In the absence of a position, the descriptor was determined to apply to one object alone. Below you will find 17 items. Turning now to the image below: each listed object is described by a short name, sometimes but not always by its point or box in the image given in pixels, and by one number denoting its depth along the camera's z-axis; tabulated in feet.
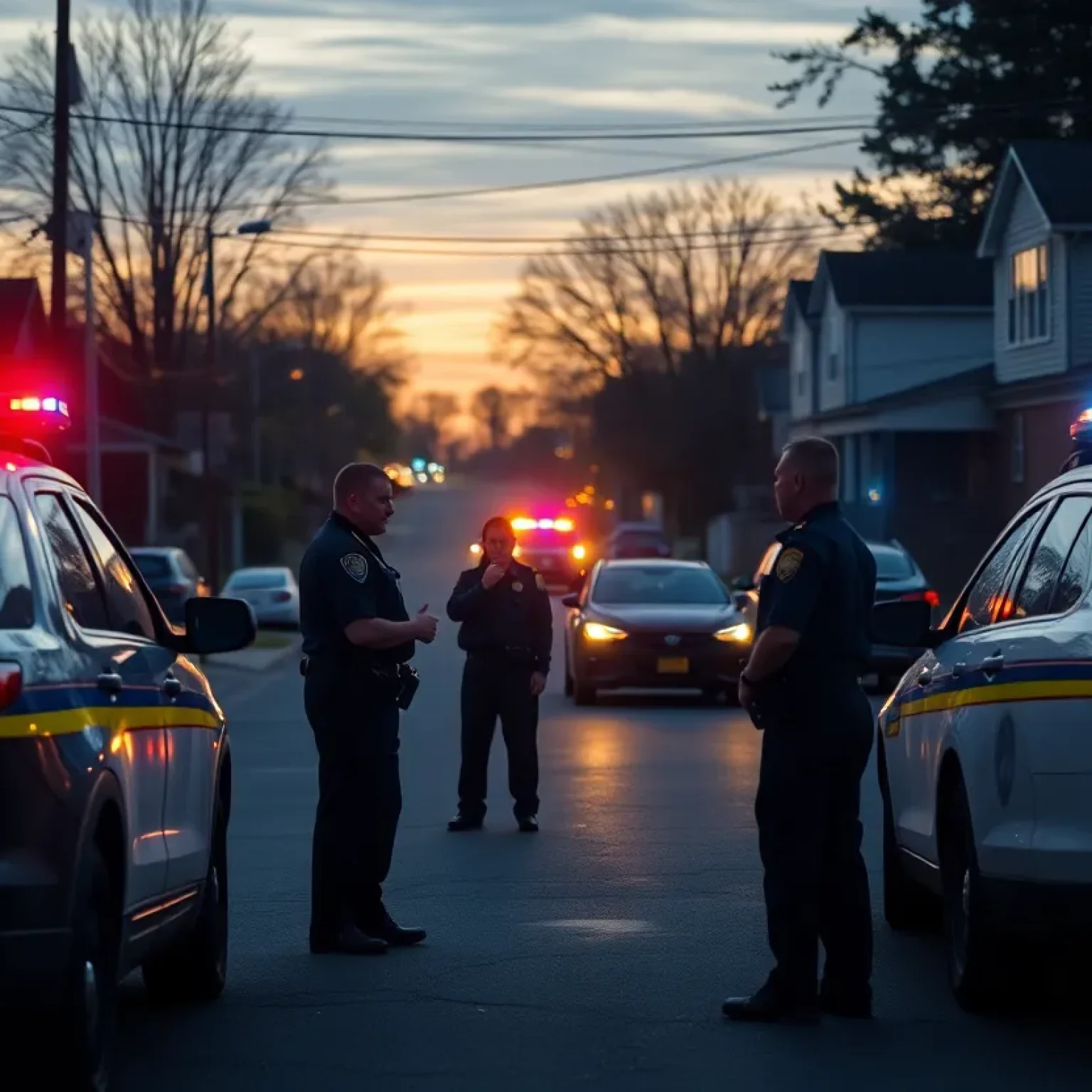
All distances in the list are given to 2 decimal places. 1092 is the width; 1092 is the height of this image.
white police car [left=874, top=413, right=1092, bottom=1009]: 22.66
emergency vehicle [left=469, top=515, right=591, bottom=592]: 183.11
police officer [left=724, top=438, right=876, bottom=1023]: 24.95
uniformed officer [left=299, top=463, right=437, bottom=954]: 30.55
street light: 157.69
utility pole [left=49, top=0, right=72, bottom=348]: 94.38
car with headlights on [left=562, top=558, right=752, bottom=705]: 76.59
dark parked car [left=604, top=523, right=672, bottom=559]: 196.54
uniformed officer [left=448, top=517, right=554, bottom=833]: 46.44
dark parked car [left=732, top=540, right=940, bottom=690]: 80.28
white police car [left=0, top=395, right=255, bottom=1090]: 18.66
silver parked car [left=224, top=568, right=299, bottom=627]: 142.00
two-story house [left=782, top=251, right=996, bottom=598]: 147.95
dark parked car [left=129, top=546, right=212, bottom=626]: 102.01
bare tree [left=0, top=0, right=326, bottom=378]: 201.26
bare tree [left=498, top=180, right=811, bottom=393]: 267.59
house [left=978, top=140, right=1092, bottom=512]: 125.05
